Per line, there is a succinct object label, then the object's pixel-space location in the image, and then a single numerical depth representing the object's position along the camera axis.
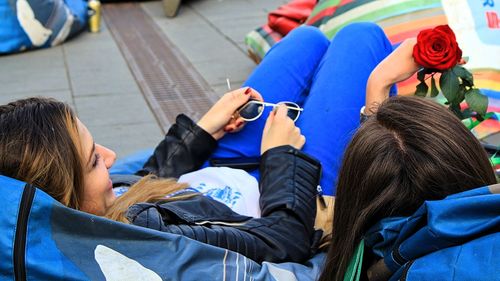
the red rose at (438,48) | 2.37
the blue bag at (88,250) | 1.59
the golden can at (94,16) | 6.32
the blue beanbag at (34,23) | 5.53
